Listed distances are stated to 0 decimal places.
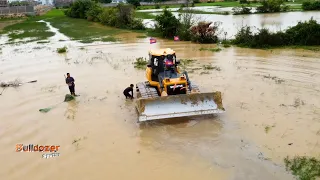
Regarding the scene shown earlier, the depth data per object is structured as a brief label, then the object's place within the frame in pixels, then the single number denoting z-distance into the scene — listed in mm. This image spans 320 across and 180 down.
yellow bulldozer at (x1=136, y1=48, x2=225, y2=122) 10008
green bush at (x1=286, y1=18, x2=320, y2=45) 21938
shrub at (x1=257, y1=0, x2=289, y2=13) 46094
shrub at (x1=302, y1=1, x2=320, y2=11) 45562
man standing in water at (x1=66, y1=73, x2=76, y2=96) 13062
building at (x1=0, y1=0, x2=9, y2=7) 81388
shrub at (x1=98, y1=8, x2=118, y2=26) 41438
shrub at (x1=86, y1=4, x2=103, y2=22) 49625
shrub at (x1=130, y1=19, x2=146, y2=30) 37156
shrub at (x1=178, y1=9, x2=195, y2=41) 27281
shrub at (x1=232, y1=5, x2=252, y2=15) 46219
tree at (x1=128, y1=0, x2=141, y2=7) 82644
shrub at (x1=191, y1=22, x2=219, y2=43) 25422
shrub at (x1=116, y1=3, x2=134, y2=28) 39469
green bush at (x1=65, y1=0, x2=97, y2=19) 55625
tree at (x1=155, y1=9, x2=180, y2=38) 29000
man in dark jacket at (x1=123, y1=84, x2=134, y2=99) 12633
